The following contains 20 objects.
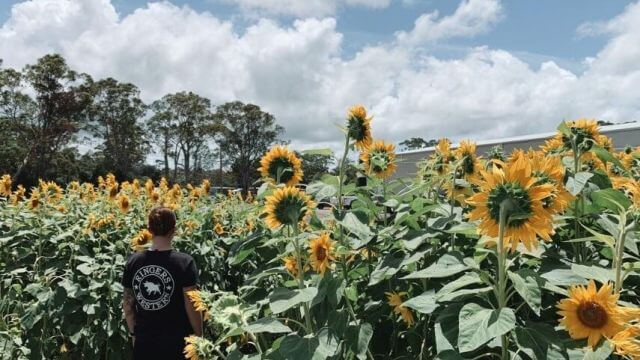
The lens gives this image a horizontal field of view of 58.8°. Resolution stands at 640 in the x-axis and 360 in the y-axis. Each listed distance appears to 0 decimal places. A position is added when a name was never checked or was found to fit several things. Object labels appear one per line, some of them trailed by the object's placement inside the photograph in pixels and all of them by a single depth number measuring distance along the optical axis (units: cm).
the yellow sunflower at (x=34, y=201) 435
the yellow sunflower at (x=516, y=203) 116
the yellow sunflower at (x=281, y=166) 211
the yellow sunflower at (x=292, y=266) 192
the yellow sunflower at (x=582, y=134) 177
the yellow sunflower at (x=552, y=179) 123
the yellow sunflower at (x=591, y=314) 108
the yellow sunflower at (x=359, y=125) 199
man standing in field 310
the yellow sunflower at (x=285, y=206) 177
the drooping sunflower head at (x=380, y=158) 231
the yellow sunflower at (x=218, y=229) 431
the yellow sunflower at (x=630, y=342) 86
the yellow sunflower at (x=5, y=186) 511
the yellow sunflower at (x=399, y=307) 168
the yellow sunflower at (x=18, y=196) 490
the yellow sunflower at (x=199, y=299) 176
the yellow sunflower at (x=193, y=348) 176
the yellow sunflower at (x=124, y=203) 435
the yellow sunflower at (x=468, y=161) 210
